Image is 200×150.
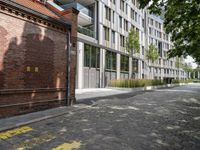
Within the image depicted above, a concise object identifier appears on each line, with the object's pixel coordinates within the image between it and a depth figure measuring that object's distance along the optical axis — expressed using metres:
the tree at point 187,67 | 66.75
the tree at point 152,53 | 34.19
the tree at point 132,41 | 25.00
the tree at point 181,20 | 5.96
